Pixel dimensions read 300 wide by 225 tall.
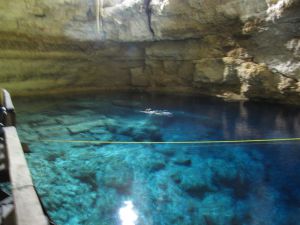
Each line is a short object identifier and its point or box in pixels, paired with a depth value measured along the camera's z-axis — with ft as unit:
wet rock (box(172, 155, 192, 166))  19.77
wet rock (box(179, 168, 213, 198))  16.11
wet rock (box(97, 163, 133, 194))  16.42
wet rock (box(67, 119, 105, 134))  25.12
